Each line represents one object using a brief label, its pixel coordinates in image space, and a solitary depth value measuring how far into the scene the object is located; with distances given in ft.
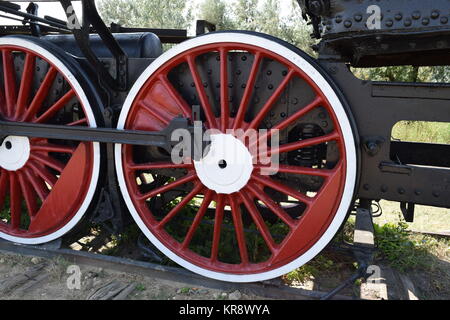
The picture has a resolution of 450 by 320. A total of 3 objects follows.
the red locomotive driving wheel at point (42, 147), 8.47
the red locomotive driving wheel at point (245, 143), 6.94
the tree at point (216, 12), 81.30
